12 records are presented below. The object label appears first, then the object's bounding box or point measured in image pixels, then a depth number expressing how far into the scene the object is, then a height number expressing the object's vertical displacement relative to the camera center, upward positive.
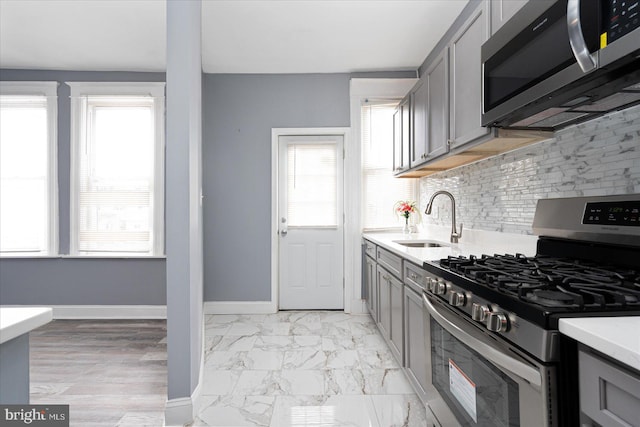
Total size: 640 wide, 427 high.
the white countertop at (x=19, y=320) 0.73 -0.23
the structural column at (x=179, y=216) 1.98 -0.01
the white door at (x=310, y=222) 4.22 -0.09
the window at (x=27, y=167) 4.05 +0.53
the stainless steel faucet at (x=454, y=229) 2.78 -0.12
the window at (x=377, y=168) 4.19 +0.54
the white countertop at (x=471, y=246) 2.04 -0.23
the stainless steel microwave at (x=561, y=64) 0.99 +0.50
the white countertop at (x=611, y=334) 0.68 -0.25
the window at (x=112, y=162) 4.06 +0.59
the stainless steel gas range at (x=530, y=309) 0.88 -0.29
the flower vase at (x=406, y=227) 3.93 -0.15
